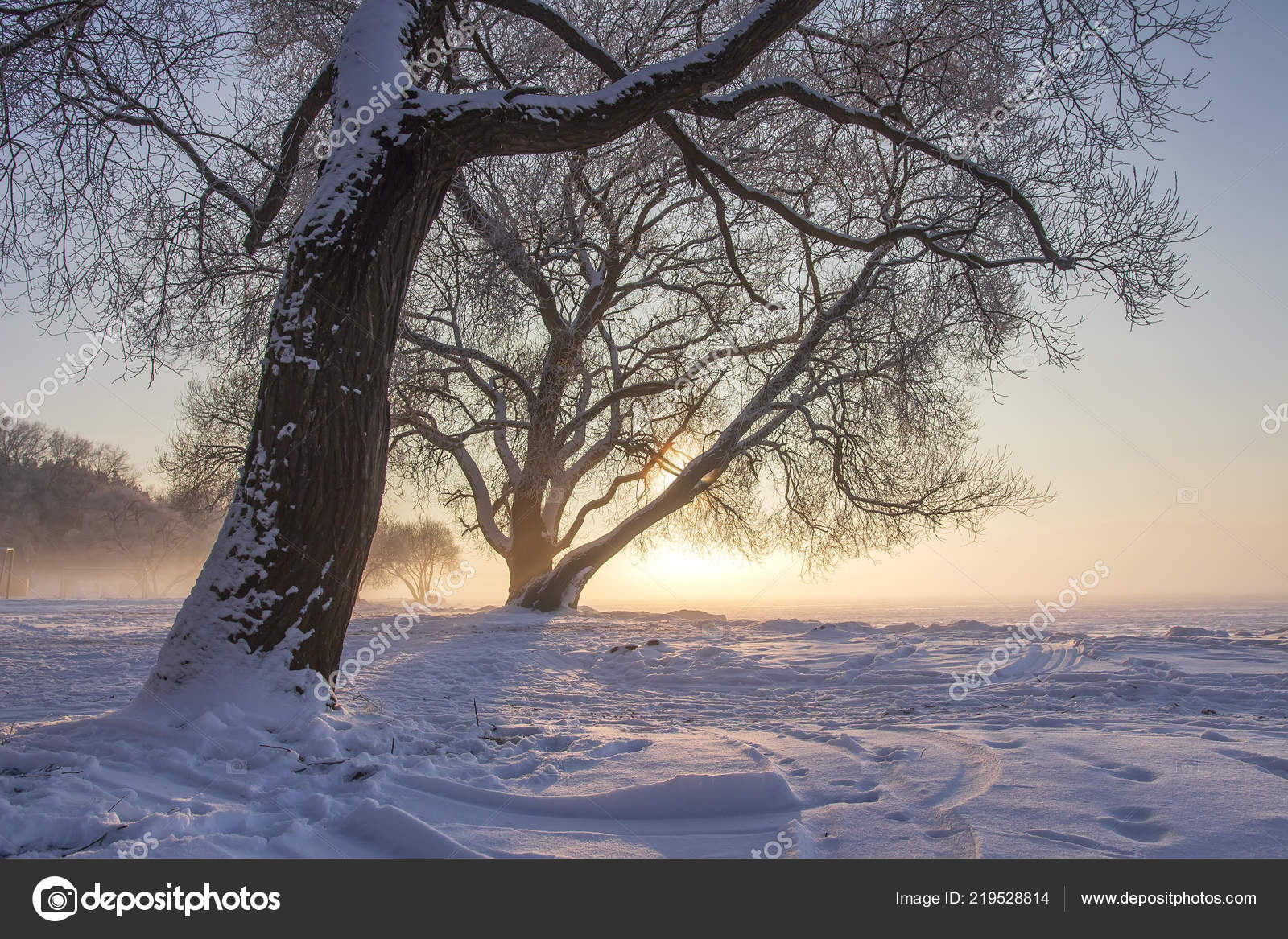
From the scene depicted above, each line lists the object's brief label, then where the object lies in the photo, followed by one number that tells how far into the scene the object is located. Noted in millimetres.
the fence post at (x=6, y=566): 22694
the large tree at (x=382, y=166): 3744
